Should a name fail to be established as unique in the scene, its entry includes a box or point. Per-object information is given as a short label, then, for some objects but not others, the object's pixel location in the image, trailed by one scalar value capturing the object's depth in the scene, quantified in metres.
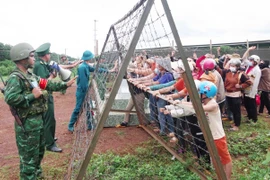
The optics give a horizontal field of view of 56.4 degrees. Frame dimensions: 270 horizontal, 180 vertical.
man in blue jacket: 5.66
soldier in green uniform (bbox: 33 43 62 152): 4.39
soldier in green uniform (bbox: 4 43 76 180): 3.08
